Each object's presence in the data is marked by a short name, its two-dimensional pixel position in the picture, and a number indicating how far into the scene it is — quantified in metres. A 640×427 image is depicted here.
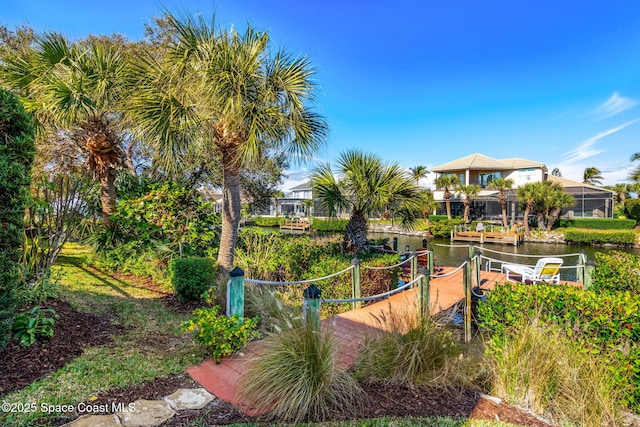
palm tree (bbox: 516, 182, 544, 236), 25.17
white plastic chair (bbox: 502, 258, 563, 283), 8.27
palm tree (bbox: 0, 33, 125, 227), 6.68
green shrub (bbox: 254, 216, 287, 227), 38.78
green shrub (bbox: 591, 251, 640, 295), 5.75
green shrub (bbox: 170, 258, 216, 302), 5.84
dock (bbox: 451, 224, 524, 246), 23.86
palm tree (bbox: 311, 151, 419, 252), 8.06
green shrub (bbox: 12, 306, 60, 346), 3.33
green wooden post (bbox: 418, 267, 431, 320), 4.73
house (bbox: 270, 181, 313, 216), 47.63
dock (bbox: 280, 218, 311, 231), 33.67
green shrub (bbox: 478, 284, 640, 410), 3.27
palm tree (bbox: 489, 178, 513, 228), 27.33
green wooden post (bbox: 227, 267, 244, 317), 4.11
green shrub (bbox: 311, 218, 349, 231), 28.21
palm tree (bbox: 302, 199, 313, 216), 43.98
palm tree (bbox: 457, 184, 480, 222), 29.56
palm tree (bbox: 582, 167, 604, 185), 53.06
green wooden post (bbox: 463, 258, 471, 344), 5.57
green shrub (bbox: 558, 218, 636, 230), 24.30
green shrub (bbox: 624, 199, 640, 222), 26.69
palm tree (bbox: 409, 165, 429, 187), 40.53
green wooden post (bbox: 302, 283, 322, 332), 3.27
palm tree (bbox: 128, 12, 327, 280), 5.72
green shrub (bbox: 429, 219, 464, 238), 27.80
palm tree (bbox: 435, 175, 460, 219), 32.59
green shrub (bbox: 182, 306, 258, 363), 3.62
